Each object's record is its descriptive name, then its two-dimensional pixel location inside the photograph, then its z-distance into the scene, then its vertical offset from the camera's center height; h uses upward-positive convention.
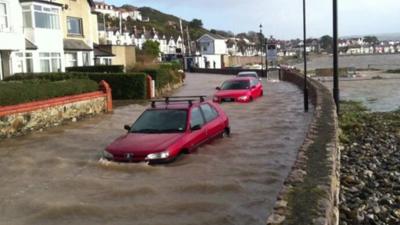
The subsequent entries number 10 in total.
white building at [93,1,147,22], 193.14 +20.52
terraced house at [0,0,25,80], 34.44 +2.28
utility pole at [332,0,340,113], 20.11 +0.13
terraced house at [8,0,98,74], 38.88 +2.36
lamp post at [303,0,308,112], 25.02 +0.87
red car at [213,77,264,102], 30.23 -1.50
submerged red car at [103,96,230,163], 12.14 -1.58
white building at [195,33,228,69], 122.00 +3.65
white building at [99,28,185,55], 127.56 +6.94
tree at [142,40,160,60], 85.33 +2.92
